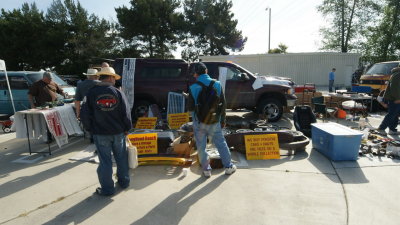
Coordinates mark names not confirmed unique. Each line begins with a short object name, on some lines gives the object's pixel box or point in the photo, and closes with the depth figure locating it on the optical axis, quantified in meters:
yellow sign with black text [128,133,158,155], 4.85
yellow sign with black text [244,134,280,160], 4.95
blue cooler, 4.59
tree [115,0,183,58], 27.28
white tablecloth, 5.19
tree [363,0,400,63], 28.89
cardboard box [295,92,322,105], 10.34
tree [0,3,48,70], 28.47
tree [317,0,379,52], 30.42
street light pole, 37.13
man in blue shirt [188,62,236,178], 3.95
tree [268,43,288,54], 37.53
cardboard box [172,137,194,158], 4.88
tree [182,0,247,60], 30.12
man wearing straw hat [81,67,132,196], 3.29
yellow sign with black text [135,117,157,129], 6.92
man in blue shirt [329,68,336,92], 16.64
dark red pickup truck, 7.94
